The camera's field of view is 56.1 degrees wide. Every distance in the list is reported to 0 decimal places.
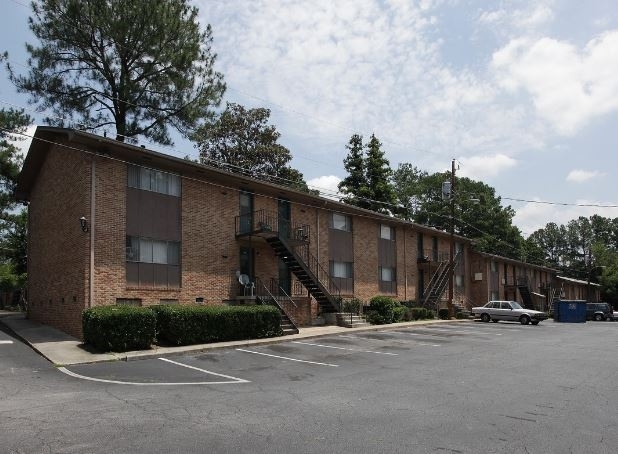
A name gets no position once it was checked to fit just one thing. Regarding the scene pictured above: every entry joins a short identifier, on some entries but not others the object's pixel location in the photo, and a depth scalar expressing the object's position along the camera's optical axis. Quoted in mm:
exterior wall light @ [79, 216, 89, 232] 19125
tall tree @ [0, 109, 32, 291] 31256
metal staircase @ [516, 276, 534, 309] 55438
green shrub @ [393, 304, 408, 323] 30388
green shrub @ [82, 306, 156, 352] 16125
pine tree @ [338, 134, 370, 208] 55312
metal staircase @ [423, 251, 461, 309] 38812
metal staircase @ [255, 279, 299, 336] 22312
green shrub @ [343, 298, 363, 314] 29250
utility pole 37344
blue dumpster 43312
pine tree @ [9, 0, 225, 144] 28734
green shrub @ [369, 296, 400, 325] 28922
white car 36031
